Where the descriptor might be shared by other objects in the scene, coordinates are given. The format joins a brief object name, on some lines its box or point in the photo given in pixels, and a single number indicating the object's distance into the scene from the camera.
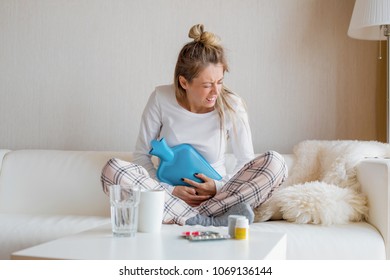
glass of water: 2.10
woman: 2.78
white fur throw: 2.74
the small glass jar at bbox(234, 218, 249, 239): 2.10
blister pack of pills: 2.05
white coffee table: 1.88
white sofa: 2.61
